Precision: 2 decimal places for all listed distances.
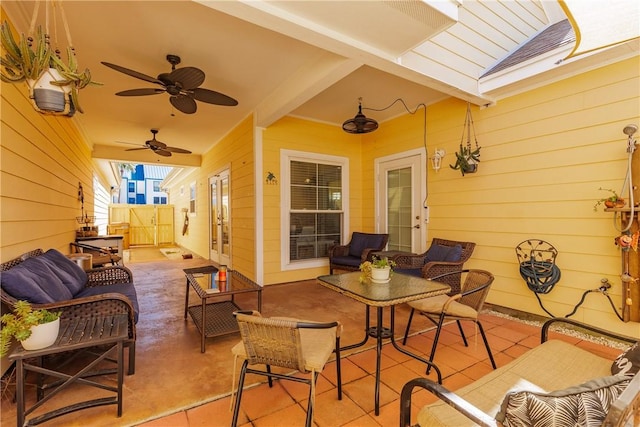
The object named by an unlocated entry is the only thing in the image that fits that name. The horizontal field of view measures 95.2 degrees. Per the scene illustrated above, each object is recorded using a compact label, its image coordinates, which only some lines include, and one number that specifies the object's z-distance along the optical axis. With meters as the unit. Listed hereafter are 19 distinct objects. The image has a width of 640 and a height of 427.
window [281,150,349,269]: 4.96
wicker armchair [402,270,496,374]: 2.13
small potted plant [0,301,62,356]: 1.48
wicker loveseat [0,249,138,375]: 1.89
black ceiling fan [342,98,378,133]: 3.96
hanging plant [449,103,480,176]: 3.62
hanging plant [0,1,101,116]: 1.55
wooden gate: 11.12
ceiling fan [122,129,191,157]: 4.95
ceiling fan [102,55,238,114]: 2.59
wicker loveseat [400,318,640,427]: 0.81
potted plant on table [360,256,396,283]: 2.15
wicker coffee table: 2.58
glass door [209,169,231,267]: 6.11
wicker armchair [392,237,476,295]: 3.22
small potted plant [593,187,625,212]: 2.50
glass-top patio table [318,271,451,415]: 1.75
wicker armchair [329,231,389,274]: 4.45
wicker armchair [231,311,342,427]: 1.38
